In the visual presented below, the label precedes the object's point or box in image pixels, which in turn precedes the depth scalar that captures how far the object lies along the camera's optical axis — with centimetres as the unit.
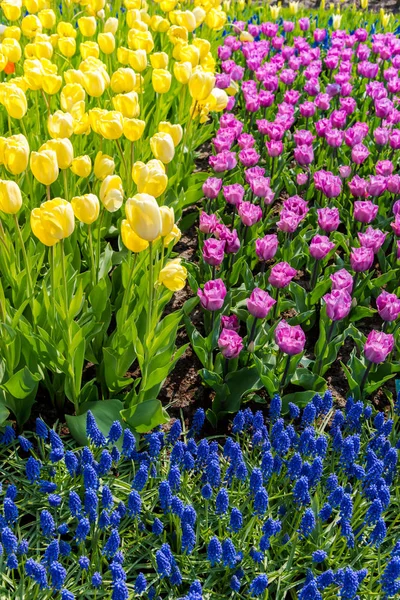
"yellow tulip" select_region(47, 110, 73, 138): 230
